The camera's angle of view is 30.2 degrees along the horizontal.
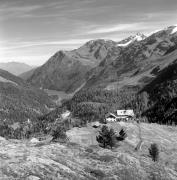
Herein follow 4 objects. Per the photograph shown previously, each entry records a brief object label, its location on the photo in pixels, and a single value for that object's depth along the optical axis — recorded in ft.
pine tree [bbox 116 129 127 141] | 482.37
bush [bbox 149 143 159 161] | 311.41
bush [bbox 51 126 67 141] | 408.75
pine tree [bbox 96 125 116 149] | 374.63
